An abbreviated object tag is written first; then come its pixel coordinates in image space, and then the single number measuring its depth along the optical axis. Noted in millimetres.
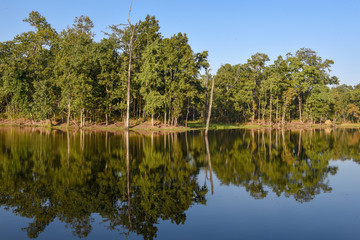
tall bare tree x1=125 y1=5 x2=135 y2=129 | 47969
